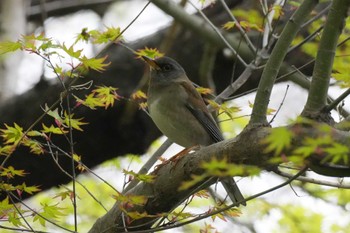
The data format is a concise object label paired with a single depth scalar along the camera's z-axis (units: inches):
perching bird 345.1
